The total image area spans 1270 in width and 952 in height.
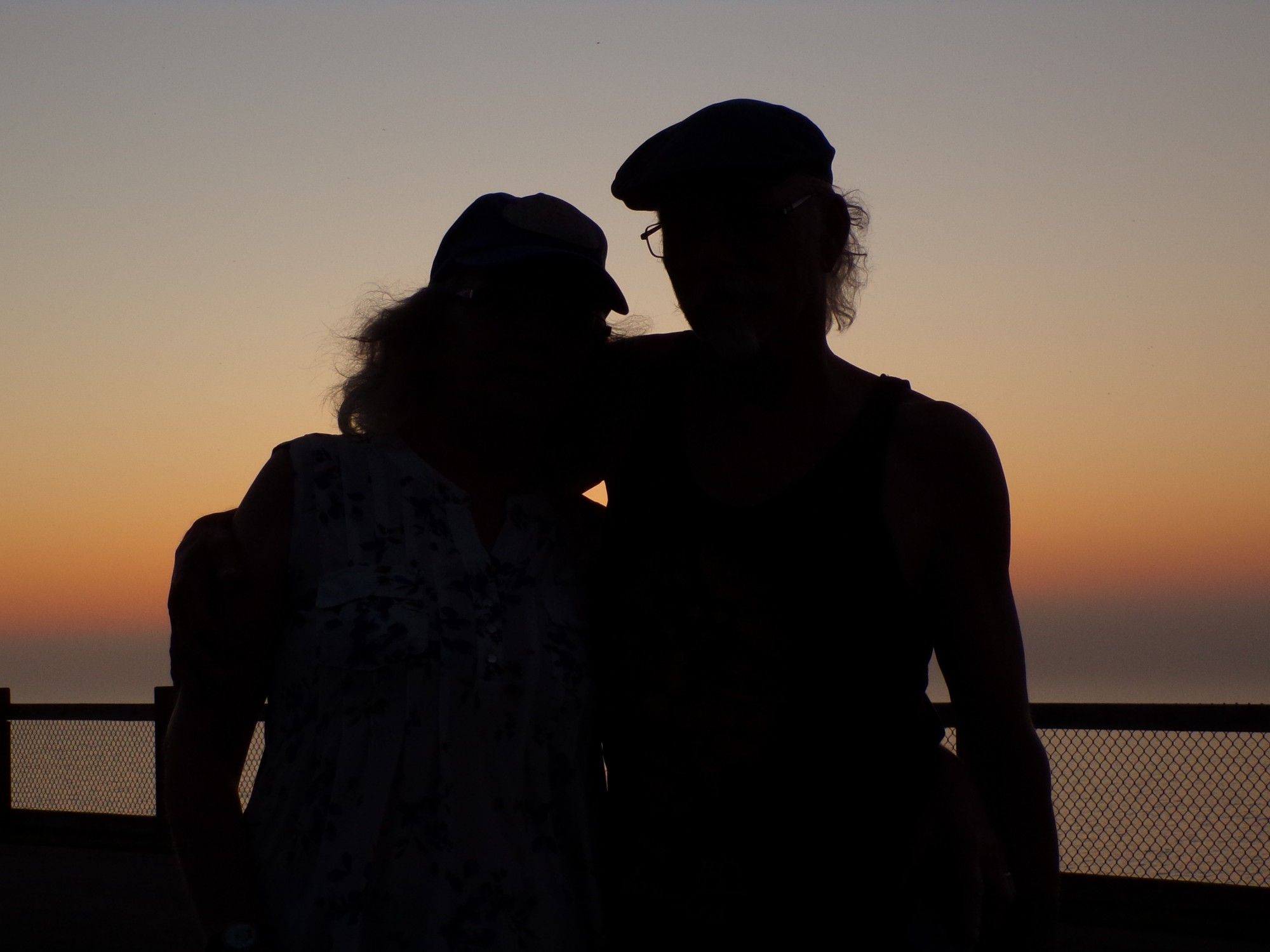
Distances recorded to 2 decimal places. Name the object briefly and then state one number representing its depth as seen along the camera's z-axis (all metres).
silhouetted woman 2.31
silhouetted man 2.38
